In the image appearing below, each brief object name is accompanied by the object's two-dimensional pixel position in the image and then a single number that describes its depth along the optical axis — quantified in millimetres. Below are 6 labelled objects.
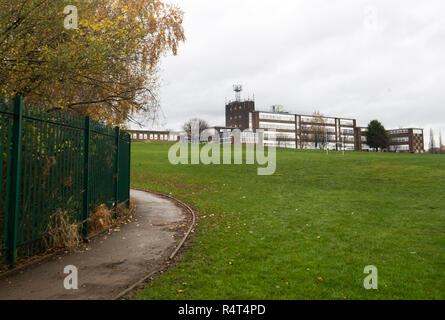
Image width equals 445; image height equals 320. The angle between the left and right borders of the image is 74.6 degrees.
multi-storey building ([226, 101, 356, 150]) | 101750
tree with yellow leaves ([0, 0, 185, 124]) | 6910
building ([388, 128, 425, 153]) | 122238
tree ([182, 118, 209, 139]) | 92519
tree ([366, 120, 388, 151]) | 101500
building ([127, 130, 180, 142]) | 103312
